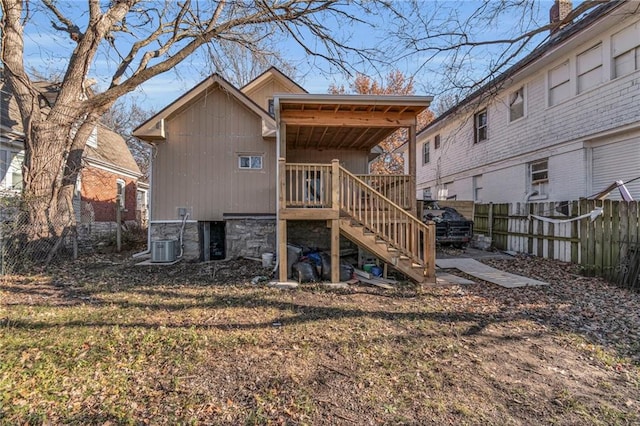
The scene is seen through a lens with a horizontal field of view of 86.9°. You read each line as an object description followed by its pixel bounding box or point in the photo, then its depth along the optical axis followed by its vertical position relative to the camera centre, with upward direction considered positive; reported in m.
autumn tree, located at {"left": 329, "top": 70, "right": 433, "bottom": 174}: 23.72 +7.42
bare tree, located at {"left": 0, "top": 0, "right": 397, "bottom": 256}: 8.47 +3.91
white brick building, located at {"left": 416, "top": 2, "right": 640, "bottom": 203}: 7.99 +2.81
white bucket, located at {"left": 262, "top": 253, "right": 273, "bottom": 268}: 8.59 -1.17
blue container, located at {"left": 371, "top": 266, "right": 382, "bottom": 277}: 7.41 -1.27
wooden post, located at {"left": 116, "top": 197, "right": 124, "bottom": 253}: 10.89 -0.72
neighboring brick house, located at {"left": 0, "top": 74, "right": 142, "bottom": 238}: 10.10 +1.66
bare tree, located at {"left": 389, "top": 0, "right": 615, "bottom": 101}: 5.99 +3.58
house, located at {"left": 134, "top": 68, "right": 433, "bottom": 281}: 9.48 +1.31
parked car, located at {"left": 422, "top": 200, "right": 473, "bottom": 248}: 11.00 -0.47
